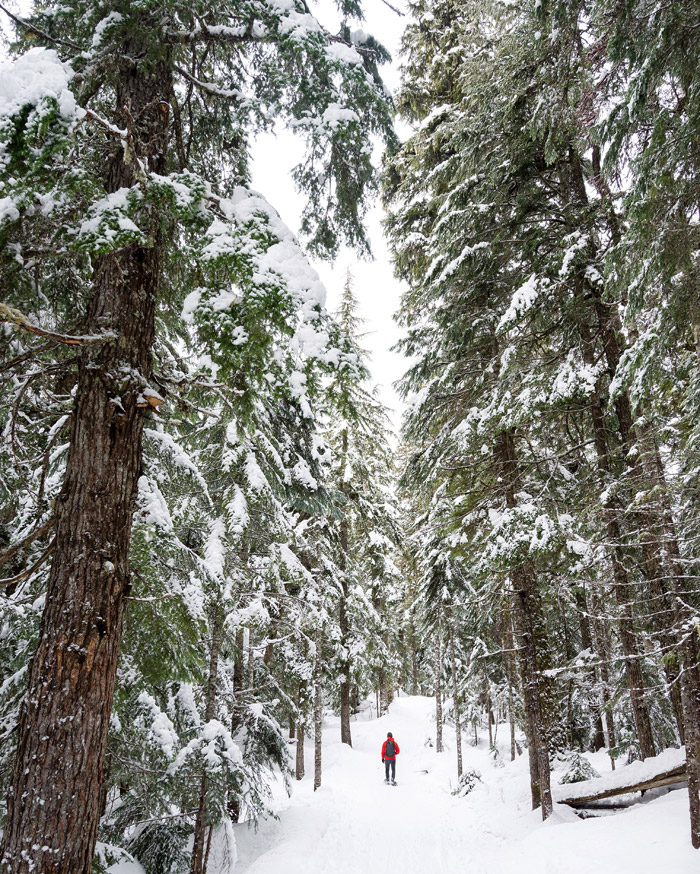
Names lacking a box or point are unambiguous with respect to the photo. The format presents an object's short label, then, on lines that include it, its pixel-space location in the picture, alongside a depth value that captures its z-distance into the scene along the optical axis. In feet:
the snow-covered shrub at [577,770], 34.63
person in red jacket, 49.24
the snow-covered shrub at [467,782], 43.24
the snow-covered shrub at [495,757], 53.57
